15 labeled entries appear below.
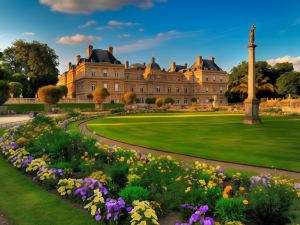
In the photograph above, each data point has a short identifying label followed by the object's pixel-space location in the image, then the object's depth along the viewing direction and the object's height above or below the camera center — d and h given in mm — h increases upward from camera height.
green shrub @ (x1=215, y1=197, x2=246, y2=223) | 4236 -1669
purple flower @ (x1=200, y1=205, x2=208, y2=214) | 4203 -1613
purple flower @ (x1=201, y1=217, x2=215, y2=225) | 3872 -1672
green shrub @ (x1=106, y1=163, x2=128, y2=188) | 6348 -1653
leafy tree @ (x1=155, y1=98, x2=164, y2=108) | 64000 -397
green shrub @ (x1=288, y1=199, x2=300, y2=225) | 3824 -1547
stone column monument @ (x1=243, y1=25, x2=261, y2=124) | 23844 +288
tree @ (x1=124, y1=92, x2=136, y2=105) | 60156 +723
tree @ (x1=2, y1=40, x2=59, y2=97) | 61219 +8791
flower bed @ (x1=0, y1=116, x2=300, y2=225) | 4375 -1663
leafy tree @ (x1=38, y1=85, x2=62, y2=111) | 45000 +1238
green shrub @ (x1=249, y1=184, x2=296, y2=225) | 4340 -1612
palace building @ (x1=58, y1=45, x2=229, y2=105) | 75500 +6808
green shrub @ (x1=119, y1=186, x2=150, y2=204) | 4953 -1645
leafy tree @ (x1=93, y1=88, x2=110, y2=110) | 55119 +1465
